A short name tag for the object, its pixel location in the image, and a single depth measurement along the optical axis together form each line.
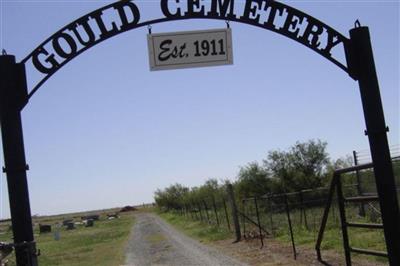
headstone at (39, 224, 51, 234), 75.12
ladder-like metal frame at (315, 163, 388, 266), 7.38
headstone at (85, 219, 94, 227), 79.43
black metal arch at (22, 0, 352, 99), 6.99
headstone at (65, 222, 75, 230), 78.69
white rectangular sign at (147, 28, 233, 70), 7.37
